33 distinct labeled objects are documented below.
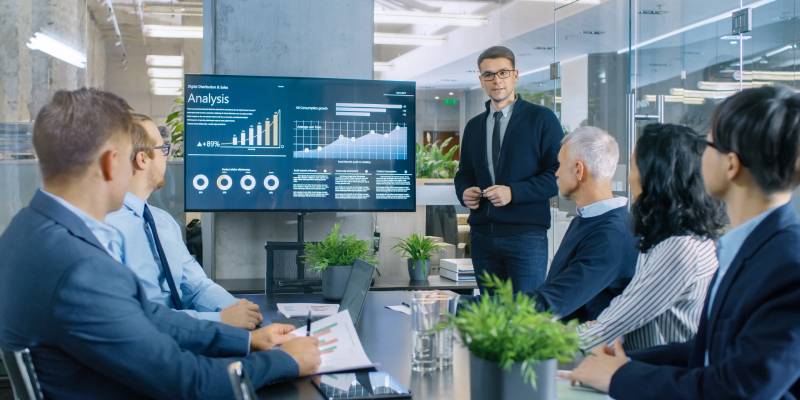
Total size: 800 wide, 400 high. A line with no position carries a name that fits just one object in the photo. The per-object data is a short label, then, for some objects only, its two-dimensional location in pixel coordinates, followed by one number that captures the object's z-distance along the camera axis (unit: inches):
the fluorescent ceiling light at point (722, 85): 141.4
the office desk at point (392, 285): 156.2
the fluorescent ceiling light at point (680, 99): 153.7
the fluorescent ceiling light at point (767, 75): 130.6
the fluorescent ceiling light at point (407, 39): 320.8
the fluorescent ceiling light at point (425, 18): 324.2
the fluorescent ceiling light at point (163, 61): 280.7
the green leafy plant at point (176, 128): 216.4
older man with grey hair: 99.0
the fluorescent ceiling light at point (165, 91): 264.0
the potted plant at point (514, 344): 50.7
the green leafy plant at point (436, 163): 253.0
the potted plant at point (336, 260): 119.6
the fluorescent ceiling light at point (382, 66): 309.7
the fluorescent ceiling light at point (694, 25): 138.9
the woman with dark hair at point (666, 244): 80.7
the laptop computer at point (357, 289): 99.8
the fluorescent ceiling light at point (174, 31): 250.7
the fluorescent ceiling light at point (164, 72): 271.8
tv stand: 132.9
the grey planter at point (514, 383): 51.6
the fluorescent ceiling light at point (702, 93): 147.3
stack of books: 158.7
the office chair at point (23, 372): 56.9
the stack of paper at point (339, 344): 75.0
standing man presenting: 151.4
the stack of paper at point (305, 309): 107.0
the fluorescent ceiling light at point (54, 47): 195.6
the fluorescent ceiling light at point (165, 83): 259.1
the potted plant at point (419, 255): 166.2
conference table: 66.9
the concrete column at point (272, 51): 177.8
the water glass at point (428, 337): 74.9
